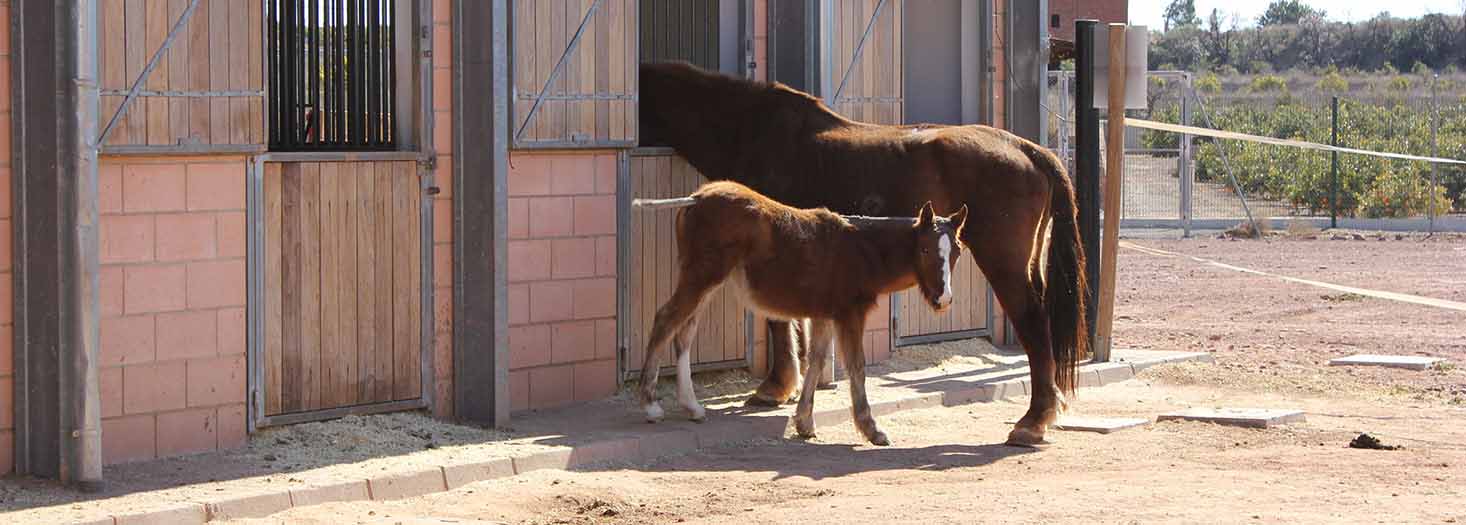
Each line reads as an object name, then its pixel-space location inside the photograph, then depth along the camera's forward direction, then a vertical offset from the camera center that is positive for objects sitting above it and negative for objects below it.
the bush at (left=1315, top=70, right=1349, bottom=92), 57.64 +2.19
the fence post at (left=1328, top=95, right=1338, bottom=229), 28.19 -0.55
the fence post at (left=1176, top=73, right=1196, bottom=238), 26.64 -0.31
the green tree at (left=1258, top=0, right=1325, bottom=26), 95.94 +7.11
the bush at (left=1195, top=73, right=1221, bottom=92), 55.80 +2.15
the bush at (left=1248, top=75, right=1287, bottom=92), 59.91 +2.23
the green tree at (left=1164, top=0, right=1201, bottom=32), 102.19 +7.59
